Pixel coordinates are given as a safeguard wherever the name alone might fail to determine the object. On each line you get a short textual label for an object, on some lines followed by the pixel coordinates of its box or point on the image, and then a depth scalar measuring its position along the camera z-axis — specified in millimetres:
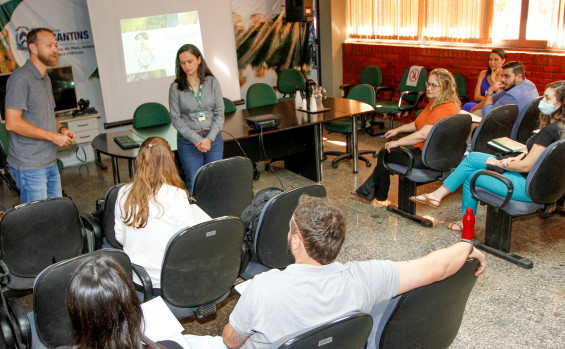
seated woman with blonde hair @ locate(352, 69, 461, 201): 4406
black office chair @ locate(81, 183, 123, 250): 3258
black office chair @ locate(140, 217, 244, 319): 2498
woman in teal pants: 3500
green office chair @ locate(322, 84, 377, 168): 6098
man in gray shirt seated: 1735
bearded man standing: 3455
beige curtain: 6719
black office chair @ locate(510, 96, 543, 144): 4797
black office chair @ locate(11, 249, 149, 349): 2150
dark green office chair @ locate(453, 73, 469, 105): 6828
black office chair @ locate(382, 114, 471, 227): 4160
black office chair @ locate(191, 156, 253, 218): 3535
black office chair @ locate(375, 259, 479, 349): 1904
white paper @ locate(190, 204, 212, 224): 3031
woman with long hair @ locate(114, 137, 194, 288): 2627
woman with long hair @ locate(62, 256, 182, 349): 1374
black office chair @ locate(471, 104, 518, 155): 4438
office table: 5027
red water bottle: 3688
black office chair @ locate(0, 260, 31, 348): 2246
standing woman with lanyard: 4273
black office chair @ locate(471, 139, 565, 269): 3383
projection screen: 6715
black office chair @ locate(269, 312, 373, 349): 1534
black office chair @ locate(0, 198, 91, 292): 2842
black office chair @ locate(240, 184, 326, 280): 2896
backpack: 3064
